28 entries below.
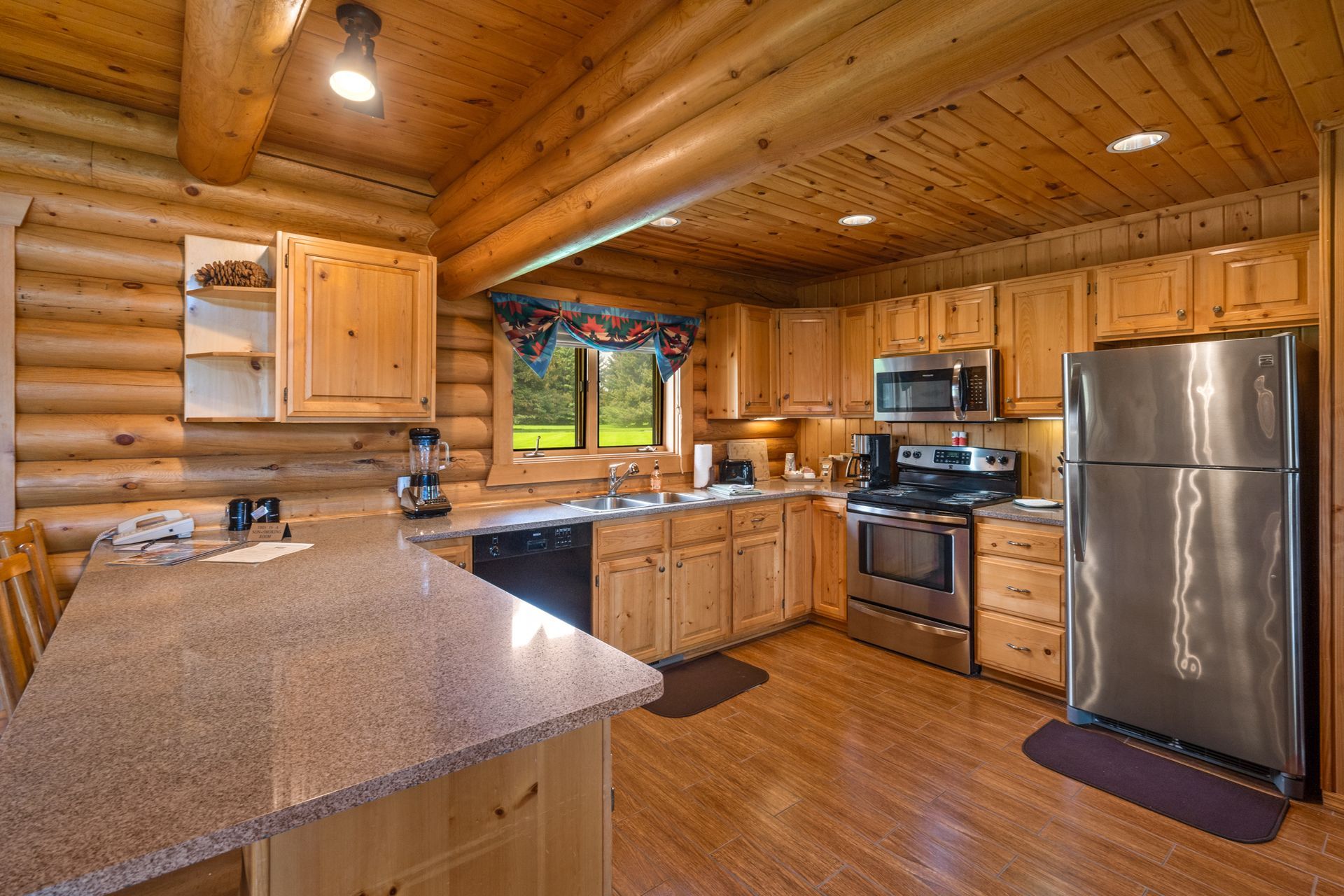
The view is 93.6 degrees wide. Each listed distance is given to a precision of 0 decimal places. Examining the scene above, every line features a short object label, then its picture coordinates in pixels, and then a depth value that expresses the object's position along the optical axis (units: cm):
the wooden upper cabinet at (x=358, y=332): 255
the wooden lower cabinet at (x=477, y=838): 94
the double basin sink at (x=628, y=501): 366
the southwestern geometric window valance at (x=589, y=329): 352
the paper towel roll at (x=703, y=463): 432
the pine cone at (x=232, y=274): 247
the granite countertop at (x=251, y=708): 75
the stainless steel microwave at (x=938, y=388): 369
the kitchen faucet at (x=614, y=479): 384
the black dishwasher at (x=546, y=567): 285
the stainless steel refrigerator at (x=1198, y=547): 241
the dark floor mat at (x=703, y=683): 311
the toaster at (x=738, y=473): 440
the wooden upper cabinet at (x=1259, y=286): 273
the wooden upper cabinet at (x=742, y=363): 438
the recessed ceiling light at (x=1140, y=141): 251
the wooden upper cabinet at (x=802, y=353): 454
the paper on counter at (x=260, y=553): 209
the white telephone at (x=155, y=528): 231
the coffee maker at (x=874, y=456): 421
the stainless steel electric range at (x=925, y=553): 346
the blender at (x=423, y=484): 302
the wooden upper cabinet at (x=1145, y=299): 305
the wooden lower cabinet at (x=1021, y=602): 313
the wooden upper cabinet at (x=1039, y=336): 340
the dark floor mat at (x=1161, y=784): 223
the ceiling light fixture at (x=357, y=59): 181
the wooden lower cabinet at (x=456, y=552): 271
